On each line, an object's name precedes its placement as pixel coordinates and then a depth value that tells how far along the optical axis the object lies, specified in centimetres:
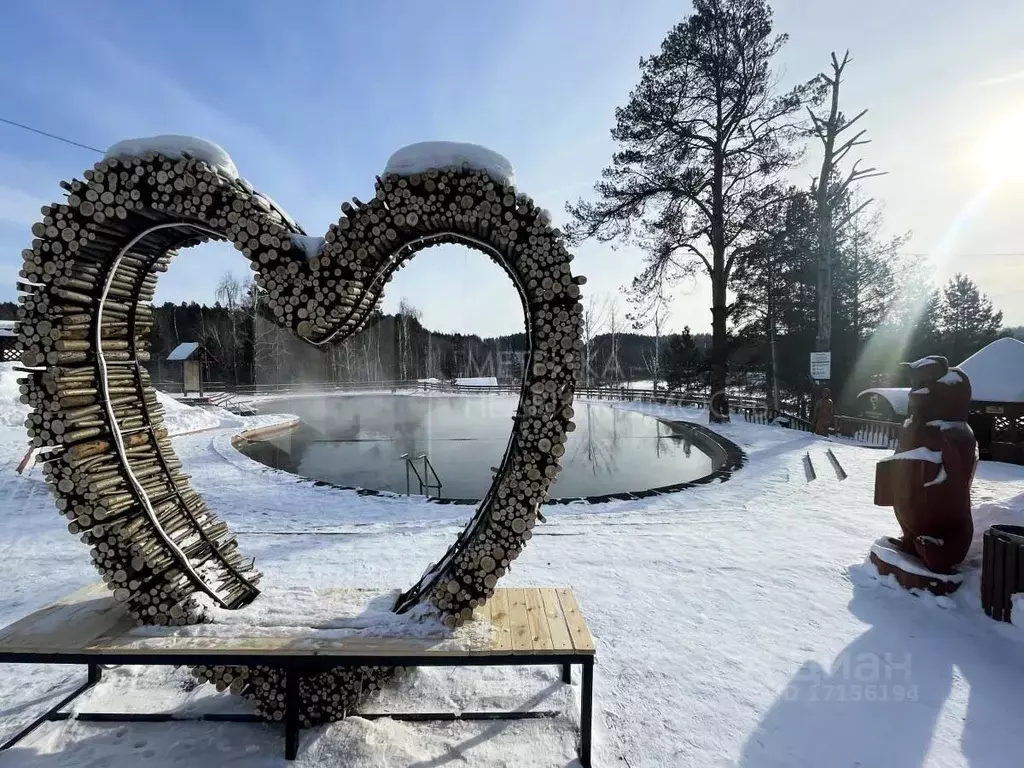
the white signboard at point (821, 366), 1463
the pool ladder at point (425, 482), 886
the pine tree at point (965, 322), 2097
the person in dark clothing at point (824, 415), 1348
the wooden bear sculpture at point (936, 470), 421
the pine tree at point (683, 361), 2677
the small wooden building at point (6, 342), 1738
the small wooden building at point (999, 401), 961
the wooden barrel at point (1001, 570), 376
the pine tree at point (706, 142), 1533
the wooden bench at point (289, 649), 252
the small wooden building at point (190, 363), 2786
